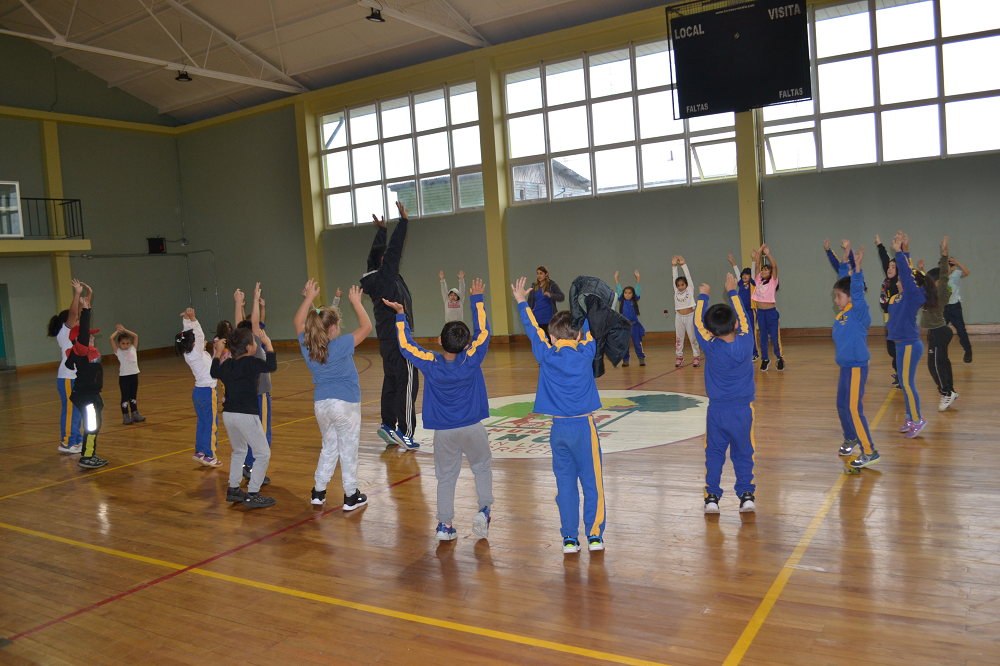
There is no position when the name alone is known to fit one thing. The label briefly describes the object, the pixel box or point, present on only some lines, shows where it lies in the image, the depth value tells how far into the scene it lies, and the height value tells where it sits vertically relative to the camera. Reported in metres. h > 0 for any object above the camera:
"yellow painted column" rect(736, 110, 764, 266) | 14.22 +2.04
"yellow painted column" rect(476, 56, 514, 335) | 16.84 +2.66
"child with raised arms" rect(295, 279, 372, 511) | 4.99 -0.53
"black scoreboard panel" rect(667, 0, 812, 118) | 12.23 +3.95
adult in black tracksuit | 6.78 -0.46
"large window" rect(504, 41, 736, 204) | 15.16 +3.50
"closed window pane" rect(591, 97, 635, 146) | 15.75 +3.71
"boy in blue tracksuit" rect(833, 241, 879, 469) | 5.27 -0.64
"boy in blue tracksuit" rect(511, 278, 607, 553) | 3.98 -0.69
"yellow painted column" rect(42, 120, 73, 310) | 19.38 +3.68
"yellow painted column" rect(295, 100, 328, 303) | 19.77 +3.43
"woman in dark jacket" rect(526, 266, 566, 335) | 10.53 -0.12
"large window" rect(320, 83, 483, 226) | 17.80 +3.87
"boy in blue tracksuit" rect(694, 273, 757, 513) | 4.46 -0.69
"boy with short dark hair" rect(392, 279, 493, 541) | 4.25 -0.64
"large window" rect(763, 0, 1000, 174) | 12.68 +3.35
